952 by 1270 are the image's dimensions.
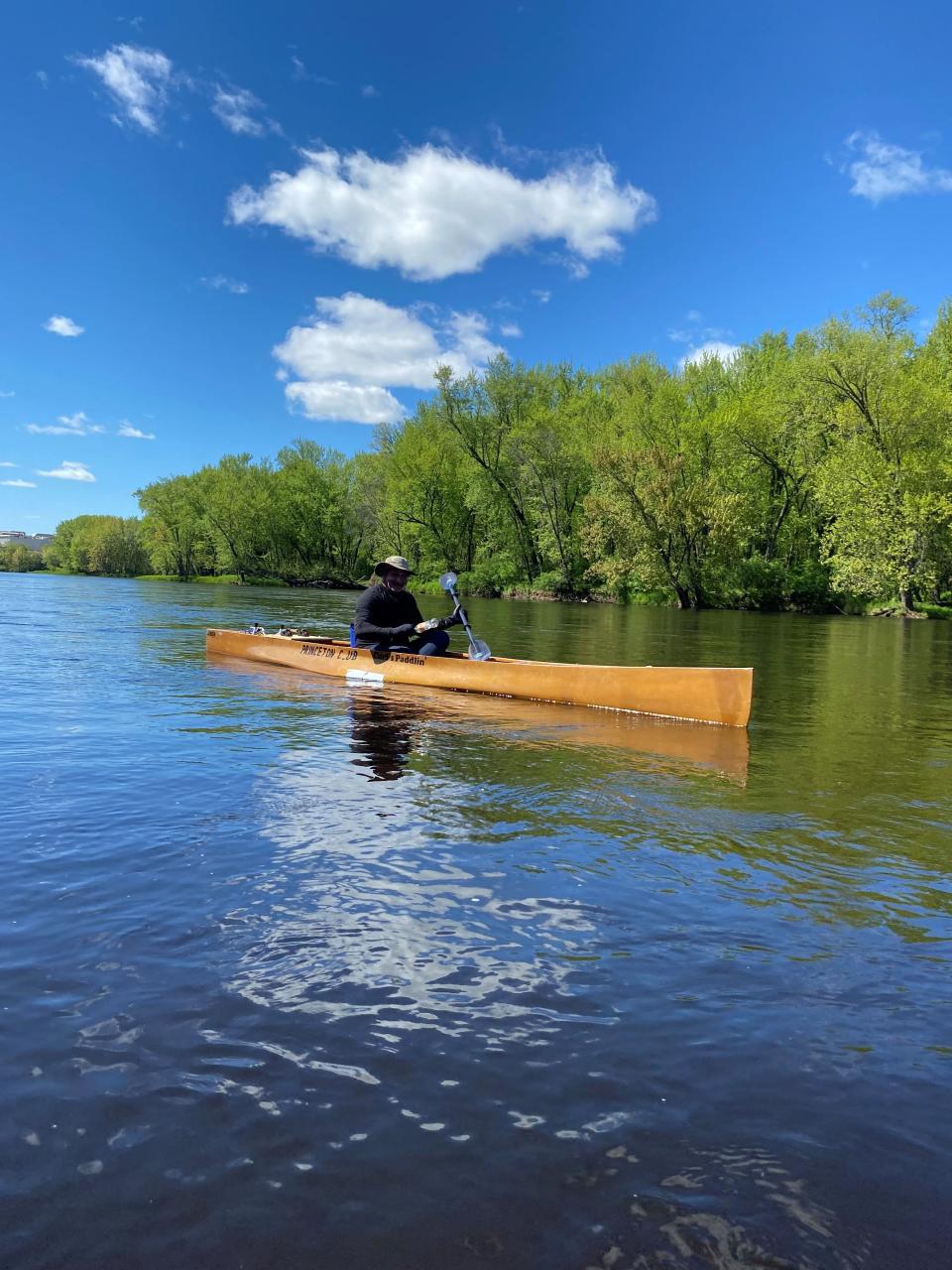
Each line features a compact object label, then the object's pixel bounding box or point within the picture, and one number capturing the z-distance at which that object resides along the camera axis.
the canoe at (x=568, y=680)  10.89
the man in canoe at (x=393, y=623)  13.37
